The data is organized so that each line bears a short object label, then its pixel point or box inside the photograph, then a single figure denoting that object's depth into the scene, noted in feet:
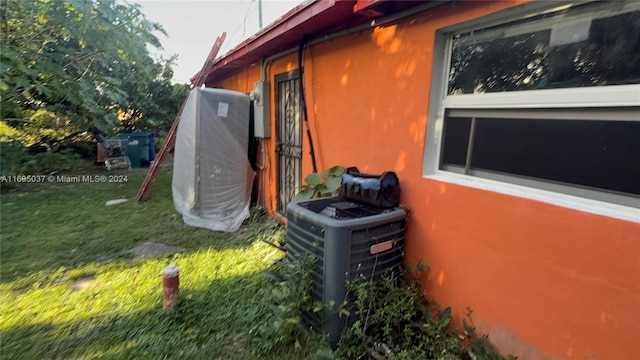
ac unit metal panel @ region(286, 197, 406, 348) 6.46
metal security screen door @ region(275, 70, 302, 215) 13.20
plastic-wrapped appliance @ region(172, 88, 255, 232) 14.65
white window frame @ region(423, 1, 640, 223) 4.39
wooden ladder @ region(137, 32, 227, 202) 19.42
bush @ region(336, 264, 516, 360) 6.20
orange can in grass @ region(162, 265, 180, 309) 7.85
